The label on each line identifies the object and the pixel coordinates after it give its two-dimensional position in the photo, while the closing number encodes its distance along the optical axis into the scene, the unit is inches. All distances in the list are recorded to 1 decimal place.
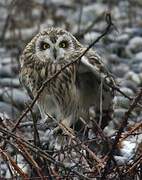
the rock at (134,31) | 912.9
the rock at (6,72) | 772.6
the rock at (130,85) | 689.0
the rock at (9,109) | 601.6
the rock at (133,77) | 712.4
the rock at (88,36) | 848.8
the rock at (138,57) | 799.5
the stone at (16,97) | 655.5
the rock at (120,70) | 765.3
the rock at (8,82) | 725.6
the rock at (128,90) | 651.9
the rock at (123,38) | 884.4
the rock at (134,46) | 860.6
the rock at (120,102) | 472.7
